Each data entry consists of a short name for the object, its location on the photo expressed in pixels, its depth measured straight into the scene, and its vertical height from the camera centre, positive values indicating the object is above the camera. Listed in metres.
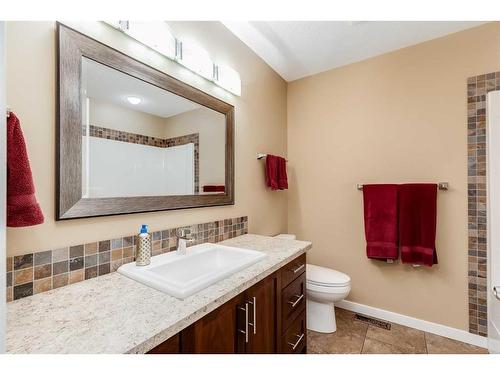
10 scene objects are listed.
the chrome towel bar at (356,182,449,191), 1.79 +0.00
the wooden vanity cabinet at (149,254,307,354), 0.76 -0.56
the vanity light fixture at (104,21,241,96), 1.14 +0.78
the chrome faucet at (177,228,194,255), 1.29 -0.30
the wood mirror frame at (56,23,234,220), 0.90 +0.25
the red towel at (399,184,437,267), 1.80 -0.29
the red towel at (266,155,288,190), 2.10 +0.13
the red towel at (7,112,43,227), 0.70 +0.02
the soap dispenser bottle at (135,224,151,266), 1.09 -0.29
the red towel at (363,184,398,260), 1.93 -0.29
